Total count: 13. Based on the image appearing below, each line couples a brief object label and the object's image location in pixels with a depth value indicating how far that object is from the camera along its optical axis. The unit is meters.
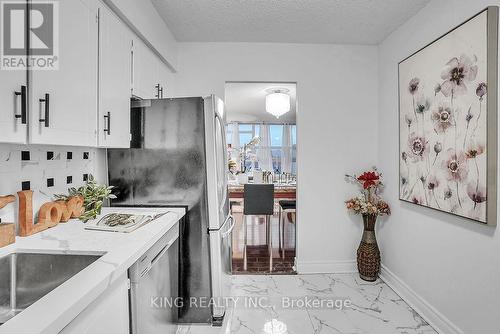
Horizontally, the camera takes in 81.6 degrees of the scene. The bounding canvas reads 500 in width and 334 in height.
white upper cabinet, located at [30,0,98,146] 1.17
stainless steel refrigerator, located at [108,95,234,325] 2.08
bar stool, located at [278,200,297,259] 4.09
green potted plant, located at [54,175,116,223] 1.71
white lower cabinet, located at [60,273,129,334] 0.88
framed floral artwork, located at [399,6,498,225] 1.68
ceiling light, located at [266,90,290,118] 4.91
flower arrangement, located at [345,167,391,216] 2.91
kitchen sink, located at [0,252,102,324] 1.14
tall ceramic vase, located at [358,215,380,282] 2.91
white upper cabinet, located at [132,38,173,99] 2.12
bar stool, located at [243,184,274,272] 3.79
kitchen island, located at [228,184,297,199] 4.21
